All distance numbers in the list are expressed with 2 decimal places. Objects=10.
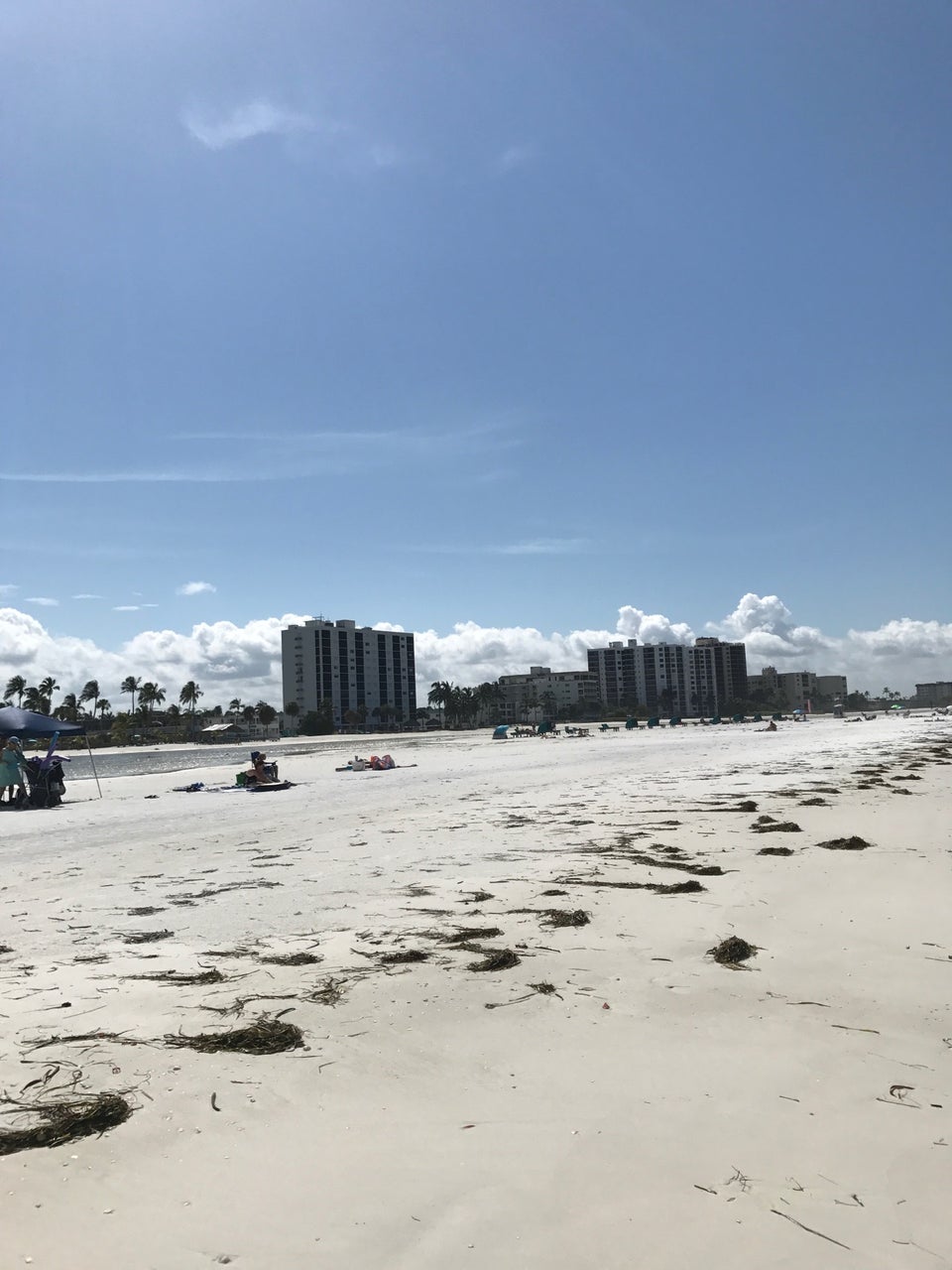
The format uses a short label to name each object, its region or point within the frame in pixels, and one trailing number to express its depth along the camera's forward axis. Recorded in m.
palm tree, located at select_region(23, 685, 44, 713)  171.00
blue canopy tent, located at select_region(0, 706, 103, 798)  21.81
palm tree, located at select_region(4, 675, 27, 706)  170.59
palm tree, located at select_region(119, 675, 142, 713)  195.12
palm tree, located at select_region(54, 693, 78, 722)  168.89
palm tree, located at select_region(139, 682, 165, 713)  197.62
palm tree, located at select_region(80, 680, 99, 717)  193.00
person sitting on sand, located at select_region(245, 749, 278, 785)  26.73
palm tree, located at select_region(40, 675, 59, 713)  172.81
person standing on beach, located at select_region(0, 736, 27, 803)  23.11
